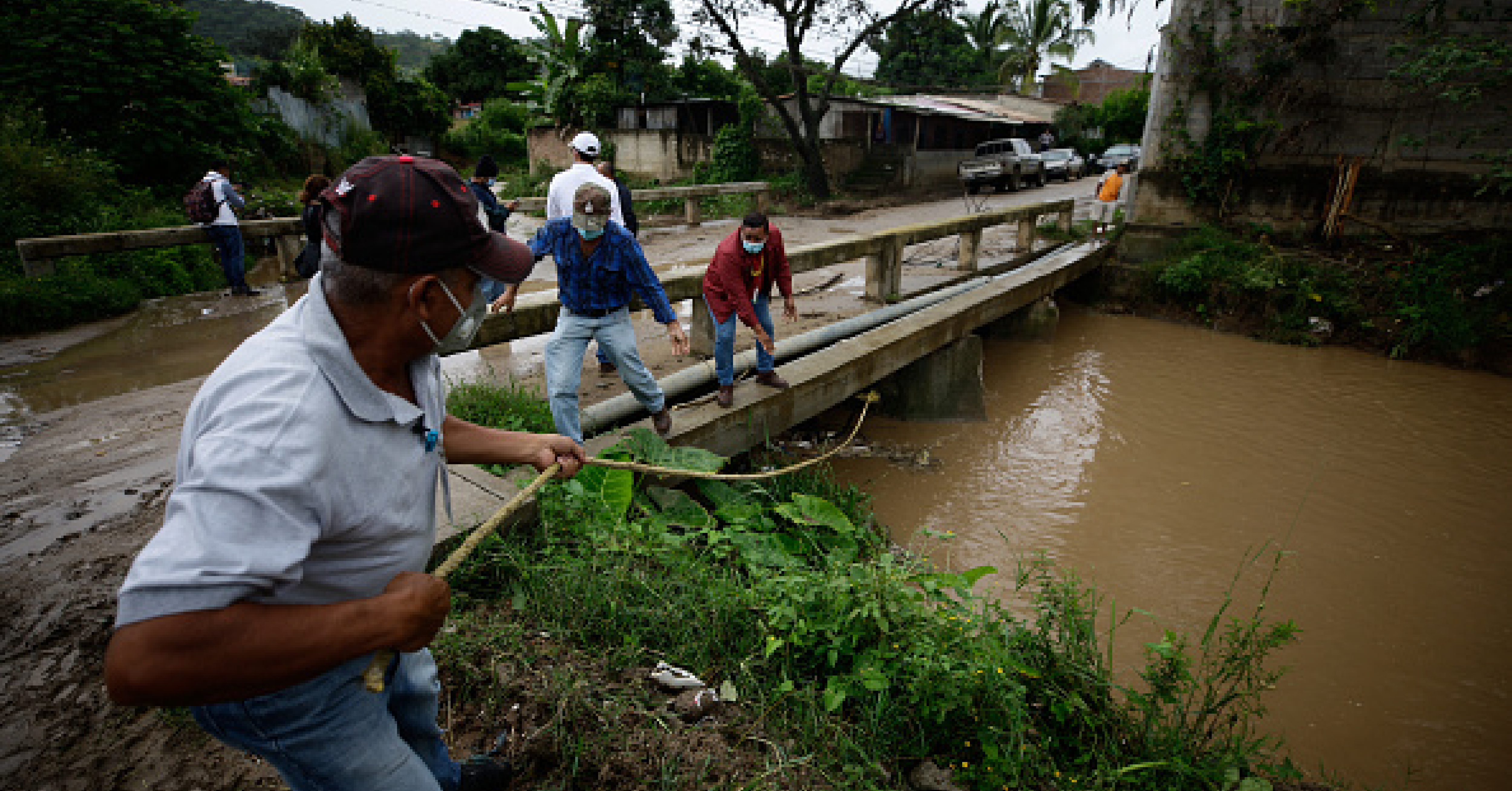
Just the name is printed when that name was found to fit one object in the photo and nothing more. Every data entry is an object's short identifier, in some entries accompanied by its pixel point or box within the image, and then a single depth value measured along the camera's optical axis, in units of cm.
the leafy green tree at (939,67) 4197
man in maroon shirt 466
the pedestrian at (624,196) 645
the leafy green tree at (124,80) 1057
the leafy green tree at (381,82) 2408
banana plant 2139
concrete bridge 452
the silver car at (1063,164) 2702
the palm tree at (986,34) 4091
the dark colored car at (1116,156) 2698
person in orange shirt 1179
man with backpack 802
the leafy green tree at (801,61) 1750
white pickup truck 2227
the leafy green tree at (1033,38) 3675
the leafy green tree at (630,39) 2003
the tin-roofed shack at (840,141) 2111
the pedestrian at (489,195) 683
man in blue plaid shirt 395
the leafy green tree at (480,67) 3594
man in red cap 96
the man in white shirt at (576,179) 536
